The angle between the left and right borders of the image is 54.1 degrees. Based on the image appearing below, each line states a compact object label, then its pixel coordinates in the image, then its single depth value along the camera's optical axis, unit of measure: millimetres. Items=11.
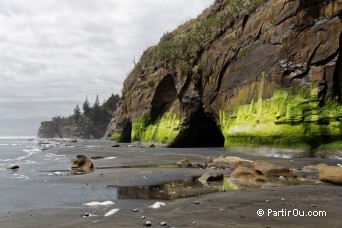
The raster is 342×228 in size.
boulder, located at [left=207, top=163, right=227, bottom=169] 15756
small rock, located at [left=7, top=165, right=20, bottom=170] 17516
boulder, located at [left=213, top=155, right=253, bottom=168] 16047
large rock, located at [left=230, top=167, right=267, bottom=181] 11453
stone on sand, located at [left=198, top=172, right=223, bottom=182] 11852
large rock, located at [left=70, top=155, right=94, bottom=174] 16325
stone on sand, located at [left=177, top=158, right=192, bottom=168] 17369
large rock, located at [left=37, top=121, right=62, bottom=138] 191625
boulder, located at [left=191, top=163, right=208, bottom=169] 16805
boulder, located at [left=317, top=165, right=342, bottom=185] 10308
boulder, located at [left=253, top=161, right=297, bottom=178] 12450
